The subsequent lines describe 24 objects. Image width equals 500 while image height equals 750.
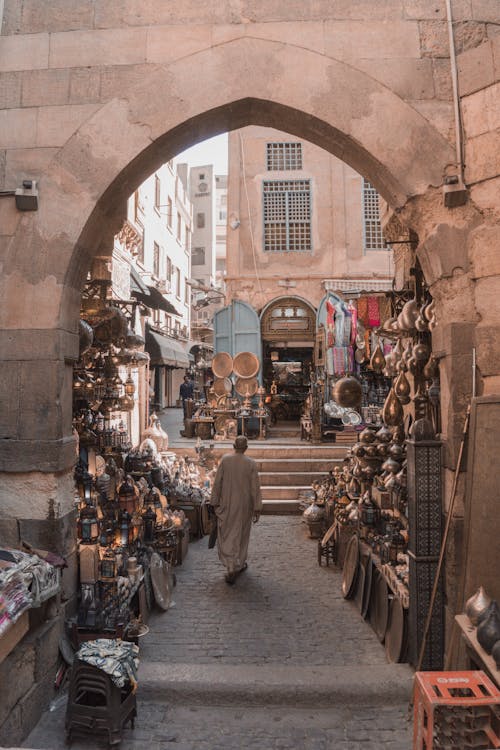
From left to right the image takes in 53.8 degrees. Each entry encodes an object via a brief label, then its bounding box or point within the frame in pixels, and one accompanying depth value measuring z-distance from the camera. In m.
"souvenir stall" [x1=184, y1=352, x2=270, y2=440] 13.08
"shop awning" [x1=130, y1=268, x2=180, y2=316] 12.16
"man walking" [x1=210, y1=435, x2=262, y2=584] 5.98
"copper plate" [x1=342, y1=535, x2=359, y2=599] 5.33
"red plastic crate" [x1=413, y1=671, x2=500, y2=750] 2.38
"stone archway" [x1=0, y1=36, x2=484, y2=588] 3.92
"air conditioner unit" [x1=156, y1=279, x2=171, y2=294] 20.65
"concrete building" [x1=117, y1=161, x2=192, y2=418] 13.35
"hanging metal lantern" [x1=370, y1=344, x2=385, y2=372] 6.59
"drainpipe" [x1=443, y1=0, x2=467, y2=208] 3.83
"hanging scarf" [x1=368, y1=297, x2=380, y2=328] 11.88
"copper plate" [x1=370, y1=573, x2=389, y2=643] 4.39
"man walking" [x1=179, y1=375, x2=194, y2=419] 17.42
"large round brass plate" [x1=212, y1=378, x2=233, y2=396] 13.73
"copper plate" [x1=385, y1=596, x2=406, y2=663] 3.95
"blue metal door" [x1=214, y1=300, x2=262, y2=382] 15.86
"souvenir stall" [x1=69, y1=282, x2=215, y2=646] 4.28
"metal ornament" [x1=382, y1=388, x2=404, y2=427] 5.73
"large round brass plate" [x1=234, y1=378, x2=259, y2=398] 14.02
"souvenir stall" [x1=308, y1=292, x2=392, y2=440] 11.80
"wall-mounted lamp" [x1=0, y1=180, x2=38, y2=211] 3.98
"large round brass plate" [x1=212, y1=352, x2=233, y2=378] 14.01
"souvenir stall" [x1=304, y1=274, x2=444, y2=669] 3.82
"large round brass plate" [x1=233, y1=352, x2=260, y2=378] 14.14
